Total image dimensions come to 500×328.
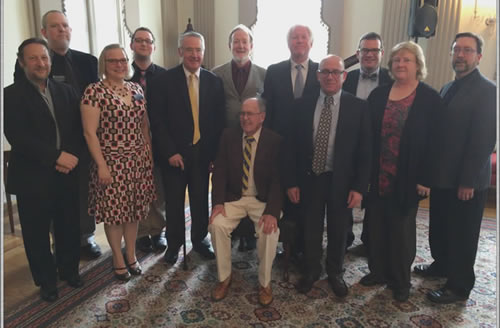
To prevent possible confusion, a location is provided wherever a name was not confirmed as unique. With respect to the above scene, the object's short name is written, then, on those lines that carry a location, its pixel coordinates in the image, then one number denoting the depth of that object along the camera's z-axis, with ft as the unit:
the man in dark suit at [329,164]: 7.02
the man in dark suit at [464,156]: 6.51
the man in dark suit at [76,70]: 8.18
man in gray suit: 9.07
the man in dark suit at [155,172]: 8.76
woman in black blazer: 6.78
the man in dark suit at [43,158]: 6.52
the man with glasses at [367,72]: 8.64
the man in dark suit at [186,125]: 8.18
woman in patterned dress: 7.02
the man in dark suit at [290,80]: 8.52
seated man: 7.34
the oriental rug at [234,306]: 6.75
